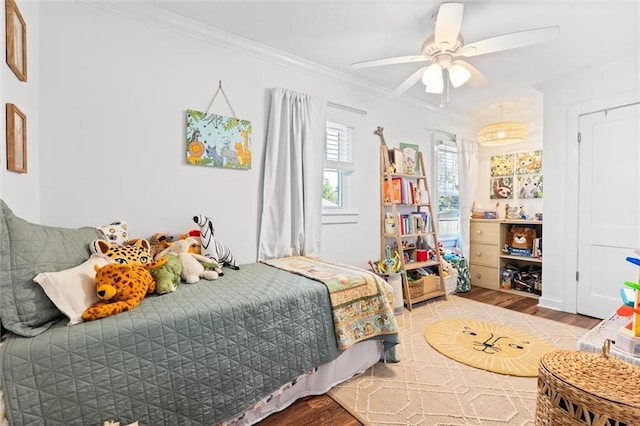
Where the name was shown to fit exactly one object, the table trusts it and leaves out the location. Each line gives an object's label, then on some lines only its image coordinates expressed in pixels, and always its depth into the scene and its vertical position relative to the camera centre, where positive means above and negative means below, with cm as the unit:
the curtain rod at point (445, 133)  407 +103
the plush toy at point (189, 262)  188 -36
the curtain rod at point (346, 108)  309 +105
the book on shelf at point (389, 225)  348 -21
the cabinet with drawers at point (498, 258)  383 -70
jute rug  159 -110
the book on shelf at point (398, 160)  358 +56
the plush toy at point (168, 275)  163 -38
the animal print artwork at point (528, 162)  415 +63
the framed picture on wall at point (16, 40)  133 +79
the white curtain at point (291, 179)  265 +26
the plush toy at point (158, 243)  208 -25
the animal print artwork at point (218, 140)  229 +53
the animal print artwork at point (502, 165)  444 +63
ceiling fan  173 +103
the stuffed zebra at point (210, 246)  218 -28
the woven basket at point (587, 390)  88 -57
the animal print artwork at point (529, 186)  412 +29
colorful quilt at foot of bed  185 -63
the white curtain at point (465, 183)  433 +35
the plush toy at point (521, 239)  390 -43
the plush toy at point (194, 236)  217 -22
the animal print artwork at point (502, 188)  443 +28
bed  105 -61
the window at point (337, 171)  316 +38
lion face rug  207 -109
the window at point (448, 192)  423 +22
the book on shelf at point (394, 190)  344 +20
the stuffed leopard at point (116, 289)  128 -38
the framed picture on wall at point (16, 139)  136 +32
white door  275 +1
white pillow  123 -35
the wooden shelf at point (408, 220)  337 -15
